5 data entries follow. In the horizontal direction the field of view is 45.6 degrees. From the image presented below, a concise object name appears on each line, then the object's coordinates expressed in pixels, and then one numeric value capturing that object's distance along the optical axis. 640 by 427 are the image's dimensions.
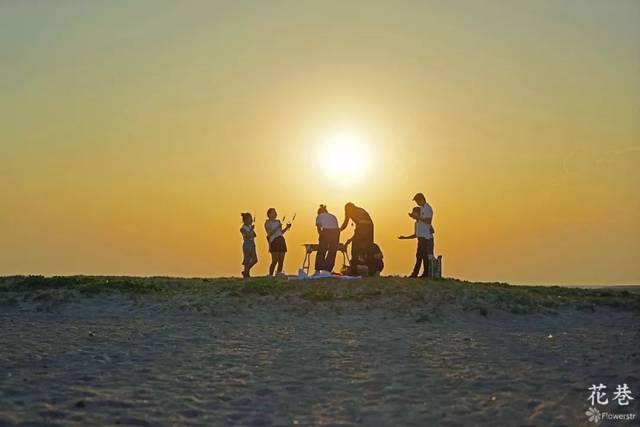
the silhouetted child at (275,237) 26.55
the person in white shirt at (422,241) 23.70
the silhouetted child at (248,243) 27.16
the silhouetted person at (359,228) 24.34
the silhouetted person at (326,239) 24.70
